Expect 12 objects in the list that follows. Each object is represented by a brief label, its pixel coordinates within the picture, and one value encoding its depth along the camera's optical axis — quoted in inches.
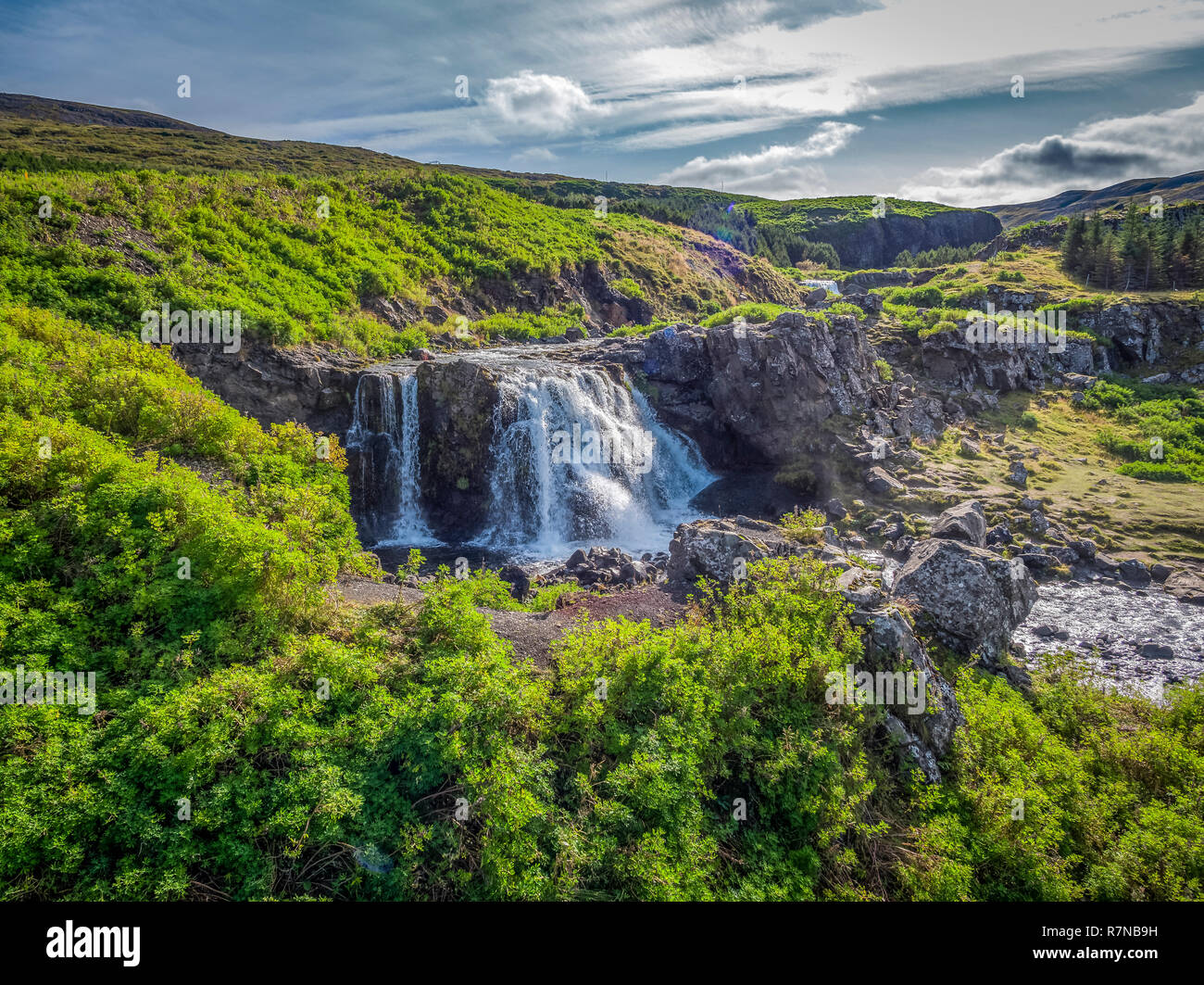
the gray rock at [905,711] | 338.0
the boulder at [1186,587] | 701.3
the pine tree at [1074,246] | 2357.3
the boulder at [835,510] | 914.2
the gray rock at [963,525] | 604.9
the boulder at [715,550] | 520.1
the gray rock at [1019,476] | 1000.2
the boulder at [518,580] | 671.1
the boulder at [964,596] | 438.0
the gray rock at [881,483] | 948.0
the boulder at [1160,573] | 752.3
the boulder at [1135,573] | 750.5
